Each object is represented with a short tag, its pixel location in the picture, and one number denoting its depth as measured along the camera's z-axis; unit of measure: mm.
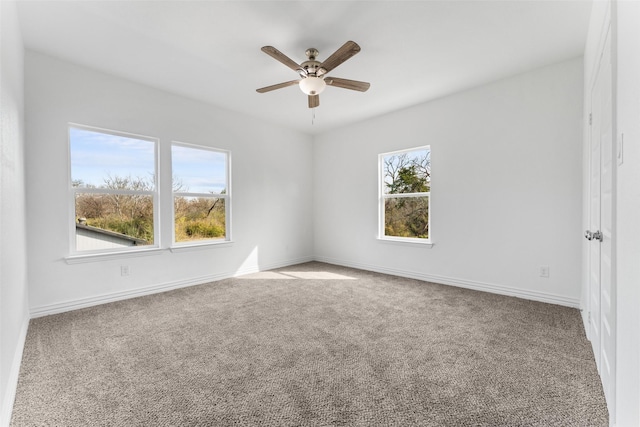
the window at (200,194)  4035
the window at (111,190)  3217
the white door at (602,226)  1531
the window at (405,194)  4352
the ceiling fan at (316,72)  2382
